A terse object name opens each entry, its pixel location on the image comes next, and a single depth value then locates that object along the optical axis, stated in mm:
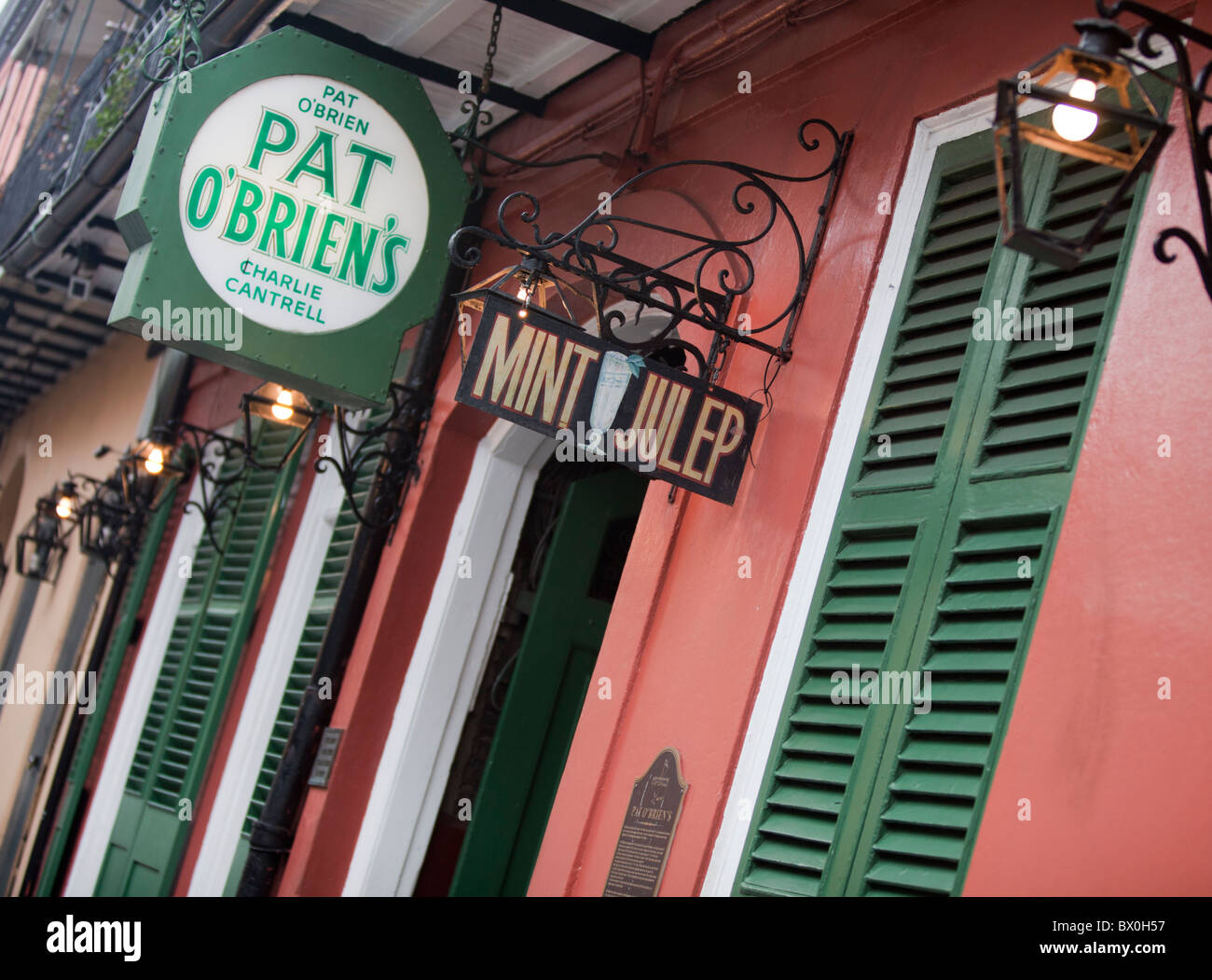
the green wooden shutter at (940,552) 3943
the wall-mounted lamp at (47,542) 12758
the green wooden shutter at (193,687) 9195
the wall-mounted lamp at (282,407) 8172
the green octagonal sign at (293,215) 5762
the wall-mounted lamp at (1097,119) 2986
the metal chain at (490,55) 6276
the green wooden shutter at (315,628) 8109
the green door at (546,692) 7352
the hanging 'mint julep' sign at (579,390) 4523
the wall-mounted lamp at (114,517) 11031
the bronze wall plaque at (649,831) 4871
